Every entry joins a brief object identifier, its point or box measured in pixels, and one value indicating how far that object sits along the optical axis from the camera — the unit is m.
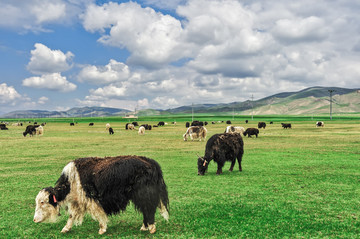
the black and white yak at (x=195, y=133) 34.47
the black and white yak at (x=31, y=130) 43.41
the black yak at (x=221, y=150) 13.77
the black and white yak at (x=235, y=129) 37.32
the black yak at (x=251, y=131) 38.34
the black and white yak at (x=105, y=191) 6.20
